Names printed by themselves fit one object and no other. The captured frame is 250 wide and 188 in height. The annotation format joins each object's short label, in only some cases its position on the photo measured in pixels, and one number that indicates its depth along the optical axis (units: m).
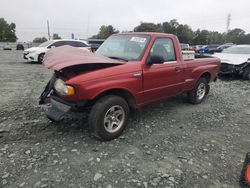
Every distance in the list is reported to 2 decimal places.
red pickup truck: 3.55
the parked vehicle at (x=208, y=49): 29.52
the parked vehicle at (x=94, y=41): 26.47
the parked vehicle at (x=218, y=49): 28.80
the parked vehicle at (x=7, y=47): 32.42
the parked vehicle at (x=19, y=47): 32.88
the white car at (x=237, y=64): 9.98
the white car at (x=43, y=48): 14.37
